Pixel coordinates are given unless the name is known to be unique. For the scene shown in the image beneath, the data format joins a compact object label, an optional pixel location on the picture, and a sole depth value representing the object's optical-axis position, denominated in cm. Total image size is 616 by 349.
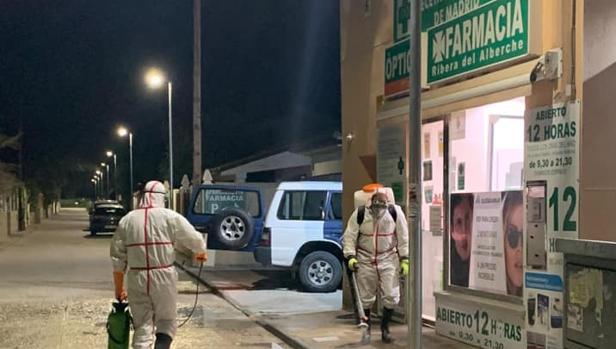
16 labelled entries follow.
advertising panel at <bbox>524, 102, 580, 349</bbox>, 743
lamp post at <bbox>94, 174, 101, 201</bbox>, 13908
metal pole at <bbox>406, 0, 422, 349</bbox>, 765
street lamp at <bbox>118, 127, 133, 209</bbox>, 5982
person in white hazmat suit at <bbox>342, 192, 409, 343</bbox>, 968
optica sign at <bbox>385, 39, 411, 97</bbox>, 1051
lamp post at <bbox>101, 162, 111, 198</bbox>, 10271
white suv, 1533
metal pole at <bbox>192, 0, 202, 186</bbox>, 2638
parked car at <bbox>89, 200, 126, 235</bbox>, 3762
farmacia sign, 823
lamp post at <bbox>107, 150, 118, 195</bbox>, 7825
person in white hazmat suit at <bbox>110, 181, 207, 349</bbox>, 752
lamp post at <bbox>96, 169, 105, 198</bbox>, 12374
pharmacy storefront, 768
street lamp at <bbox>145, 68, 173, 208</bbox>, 2966
